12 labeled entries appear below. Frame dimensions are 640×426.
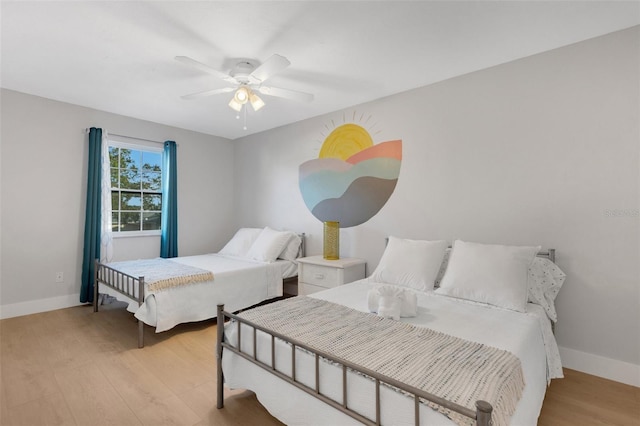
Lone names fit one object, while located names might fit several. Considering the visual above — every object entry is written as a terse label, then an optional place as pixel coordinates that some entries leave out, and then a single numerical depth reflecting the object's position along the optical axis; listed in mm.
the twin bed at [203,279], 2777
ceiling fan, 2504
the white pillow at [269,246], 3771
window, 4145
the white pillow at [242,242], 4215
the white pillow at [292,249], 3908
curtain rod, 3836
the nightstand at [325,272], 3133
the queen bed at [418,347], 1169
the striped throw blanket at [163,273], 2825
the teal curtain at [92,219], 3705
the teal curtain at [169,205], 4359
